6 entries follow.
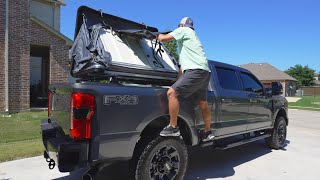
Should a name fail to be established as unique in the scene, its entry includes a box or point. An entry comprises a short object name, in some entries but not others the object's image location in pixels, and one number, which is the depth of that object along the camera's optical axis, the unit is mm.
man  3137
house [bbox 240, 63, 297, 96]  40669
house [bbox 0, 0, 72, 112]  8012
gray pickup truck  2554
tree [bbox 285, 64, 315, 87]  57322
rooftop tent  3108
